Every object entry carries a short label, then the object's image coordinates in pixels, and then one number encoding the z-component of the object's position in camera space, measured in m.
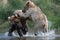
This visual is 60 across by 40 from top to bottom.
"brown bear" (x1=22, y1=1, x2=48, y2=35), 17.12
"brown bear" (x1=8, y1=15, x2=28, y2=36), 17.23
